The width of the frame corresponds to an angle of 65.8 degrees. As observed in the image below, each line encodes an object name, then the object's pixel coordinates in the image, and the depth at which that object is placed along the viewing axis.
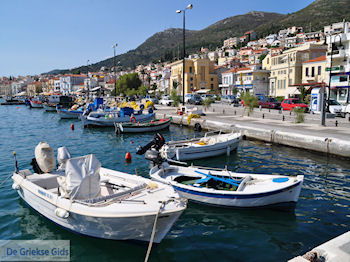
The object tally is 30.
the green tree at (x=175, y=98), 45.41
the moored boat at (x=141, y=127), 27.92
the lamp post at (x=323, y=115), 21.68
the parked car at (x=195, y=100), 51.31
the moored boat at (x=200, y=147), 16.31
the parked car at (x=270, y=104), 39.56
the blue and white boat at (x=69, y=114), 44.06
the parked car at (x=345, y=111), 27.89
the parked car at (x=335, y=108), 28.74
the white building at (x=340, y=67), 37.03
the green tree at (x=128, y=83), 97.12
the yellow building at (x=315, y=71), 46.50
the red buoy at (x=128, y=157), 16.90
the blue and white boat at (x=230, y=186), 9.35
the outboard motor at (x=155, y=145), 13.87
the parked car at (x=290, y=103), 35.18
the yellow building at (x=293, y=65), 52.34
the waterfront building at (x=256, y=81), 63.38
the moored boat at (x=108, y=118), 32.41
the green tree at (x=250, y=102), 30.54
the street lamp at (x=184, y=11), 27.61
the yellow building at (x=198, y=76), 80.75
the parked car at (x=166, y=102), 52.86
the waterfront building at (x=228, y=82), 72.88
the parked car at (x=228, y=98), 53.58
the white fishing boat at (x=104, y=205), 6.87
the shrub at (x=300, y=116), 23.93
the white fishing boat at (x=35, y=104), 74.44
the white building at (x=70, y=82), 162.50
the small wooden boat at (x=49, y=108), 61.91
